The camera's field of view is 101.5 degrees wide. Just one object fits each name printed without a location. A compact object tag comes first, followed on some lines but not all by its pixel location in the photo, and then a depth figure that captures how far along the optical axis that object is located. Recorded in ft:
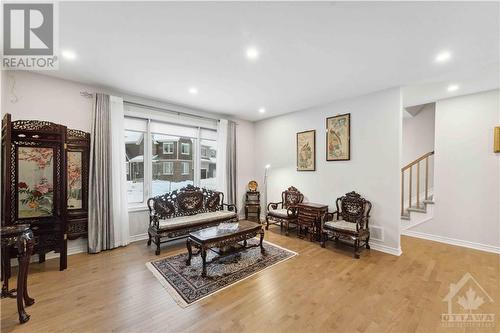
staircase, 13.74
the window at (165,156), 13.73
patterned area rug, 7.70
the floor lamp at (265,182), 19.17
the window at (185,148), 15.93
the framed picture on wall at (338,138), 13.48
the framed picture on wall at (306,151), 15.42
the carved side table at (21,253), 6.25
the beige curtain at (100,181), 11.21
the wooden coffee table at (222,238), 9.06
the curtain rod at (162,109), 13.14
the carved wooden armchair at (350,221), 11.17
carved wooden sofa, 11.66
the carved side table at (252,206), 17.62
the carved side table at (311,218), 13.24
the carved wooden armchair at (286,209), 14.64
